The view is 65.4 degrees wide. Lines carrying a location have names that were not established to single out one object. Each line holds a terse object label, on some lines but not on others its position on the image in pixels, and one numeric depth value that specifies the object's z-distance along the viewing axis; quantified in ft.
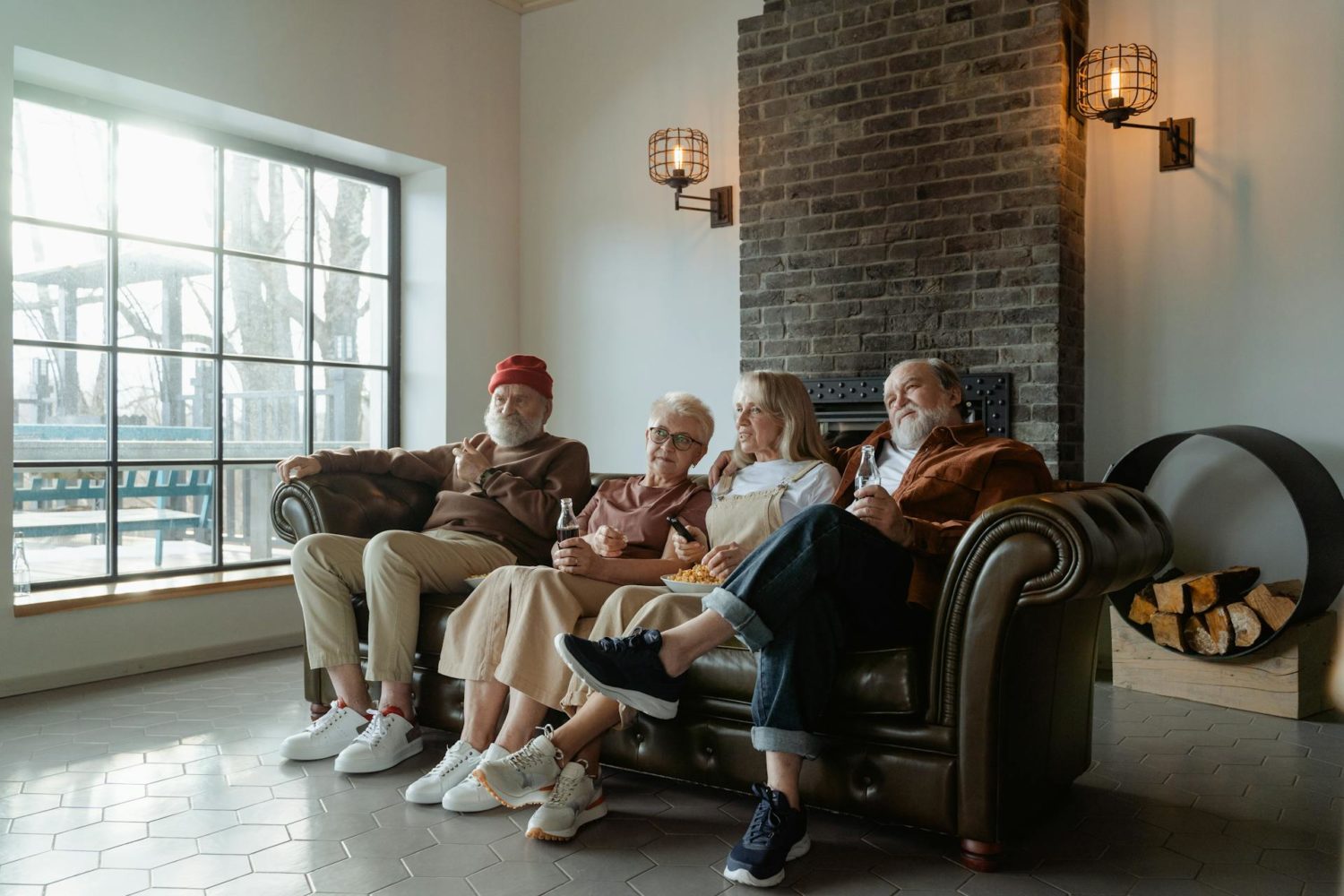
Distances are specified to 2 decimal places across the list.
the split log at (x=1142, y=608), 12.33
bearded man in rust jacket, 7.16
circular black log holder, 11.29
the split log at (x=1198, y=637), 11.71
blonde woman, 7.86
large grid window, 13.39
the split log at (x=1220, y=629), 11.56
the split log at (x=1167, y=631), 11.93
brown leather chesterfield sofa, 6.83
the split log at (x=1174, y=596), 11.98
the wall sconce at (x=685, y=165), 16.42
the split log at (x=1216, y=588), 11.86
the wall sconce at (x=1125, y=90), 12.85
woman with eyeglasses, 8.34
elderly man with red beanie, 9.50
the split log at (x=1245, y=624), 11.34
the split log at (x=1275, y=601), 11.21
